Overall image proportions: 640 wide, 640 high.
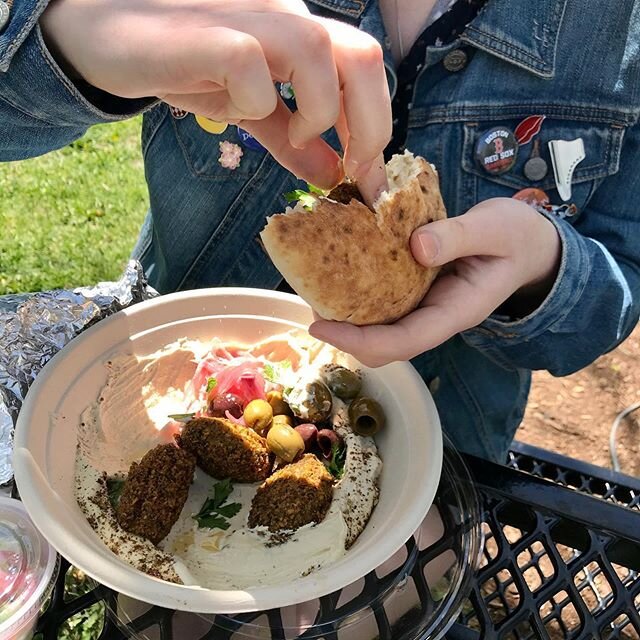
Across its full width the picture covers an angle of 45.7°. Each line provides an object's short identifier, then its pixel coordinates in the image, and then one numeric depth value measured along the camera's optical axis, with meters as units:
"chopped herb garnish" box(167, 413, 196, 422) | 0.46
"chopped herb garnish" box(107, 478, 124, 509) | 0.41
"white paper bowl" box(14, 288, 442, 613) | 0.35
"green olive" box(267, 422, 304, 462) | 0.44
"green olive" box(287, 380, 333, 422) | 0.45
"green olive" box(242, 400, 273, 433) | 0.46
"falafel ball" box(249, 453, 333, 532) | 0.40
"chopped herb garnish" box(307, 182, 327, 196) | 0.43
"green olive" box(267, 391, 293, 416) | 0.47
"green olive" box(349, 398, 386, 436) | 0.45
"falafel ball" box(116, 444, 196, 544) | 0.39
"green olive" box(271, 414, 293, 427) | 0.46
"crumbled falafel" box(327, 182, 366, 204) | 0.41
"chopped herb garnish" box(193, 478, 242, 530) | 0.41
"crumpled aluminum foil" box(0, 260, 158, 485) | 0.46
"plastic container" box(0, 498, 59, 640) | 0.37
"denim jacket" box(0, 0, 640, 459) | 0.48
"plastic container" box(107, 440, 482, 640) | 0.37
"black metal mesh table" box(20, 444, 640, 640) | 0.38
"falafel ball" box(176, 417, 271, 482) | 0.42
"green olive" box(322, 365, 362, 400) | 0.46
